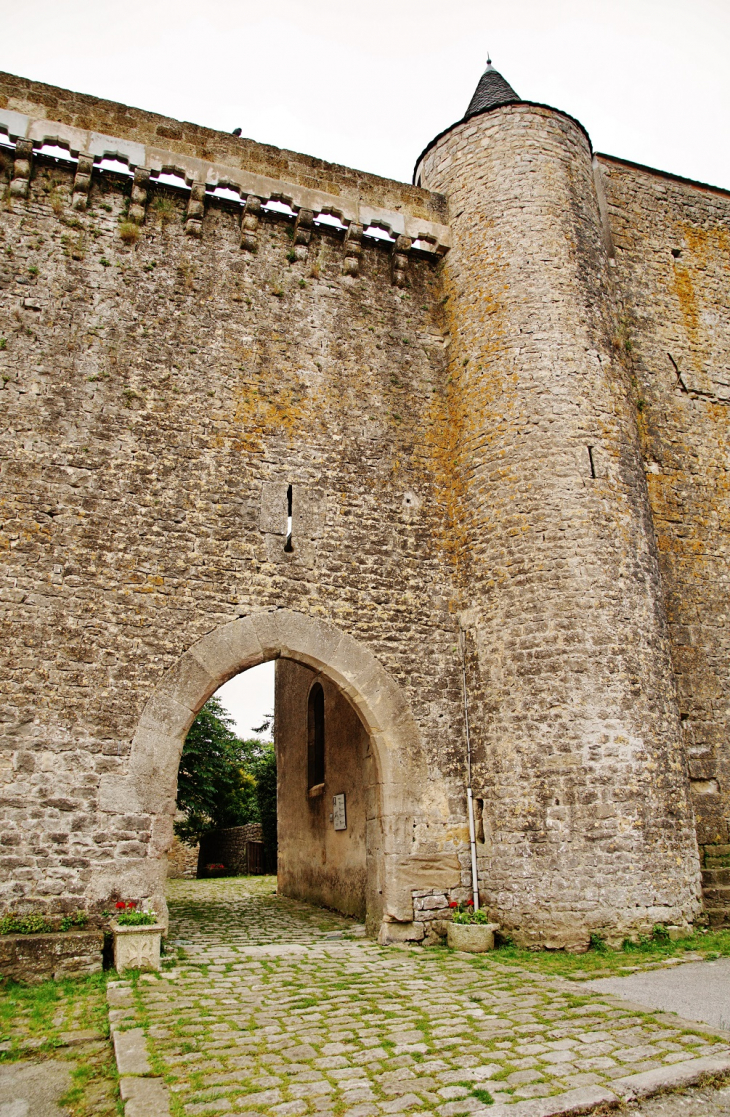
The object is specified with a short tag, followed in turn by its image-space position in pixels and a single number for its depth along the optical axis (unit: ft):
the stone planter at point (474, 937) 22.54
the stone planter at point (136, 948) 19.11
